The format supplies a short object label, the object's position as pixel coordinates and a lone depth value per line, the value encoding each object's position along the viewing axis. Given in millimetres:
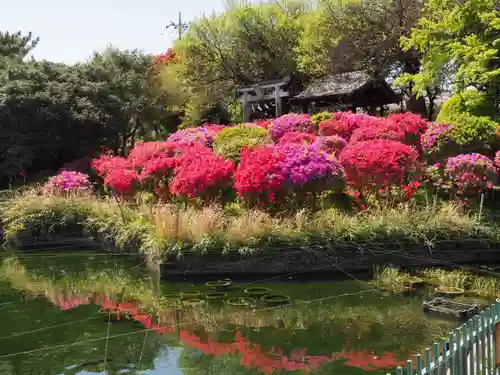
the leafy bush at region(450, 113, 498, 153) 12453
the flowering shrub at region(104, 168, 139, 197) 13414
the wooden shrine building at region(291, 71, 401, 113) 21125
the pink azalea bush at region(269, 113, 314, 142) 15883
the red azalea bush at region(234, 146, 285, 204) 10578
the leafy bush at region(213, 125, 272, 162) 13047
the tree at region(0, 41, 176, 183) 17531
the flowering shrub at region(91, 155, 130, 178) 14242
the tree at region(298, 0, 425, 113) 21984
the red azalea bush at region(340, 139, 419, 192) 10695
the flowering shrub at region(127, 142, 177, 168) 13977
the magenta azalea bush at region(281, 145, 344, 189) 10602
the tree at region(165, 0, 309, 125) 26609
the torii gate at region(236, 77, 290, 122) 23219
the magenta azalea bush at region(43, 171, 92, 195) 15165
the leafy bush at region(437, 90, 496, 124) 13547
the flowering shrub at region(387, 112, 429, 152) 13055
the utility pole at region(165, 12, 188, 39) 35984
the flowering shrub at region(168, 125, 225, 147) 15250
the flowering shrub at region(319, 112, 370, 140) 14539
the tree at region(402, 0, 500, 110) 13312
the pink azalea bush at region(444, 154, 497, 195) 11164
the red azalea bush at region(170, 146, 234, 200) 11297
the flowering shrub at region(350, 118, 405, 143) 12703
